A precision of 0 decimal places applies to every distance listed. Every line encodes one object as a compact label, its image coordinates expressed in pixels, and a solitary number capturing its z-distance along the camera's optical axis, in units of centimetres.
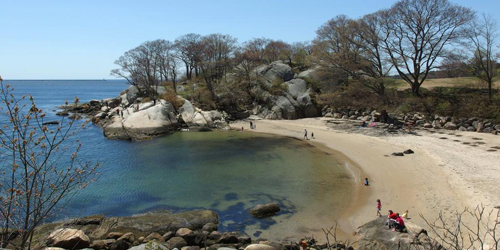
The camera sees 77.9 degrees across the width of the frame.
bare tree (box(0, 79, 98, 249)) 629
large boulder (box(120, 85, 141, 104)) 5434
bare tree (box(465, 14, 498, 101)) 3516
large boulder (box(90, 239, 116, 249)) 1312
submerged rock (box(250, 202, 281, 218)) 1772
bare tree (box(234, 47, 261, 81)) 5459
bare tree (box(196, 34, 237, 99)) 5369
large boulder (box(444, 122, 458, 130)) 3419
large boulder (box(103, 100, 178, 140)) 3972
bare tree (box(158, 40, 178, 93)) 5396
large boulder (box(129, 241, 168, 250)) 984
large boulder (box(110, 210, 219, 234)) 1558
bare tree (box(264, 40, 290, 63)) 6781
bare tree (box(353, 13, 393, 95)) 3912
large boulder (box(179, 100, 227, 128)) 4462
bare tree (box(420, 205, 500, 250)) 1342
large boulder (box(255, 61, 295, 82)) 5425
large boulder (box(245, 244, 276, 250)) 1264
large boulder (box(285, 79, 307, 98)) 5034
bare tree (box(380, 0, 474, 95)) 3525
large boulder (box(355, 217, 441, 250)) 1309
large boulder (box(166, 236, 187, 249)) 1362
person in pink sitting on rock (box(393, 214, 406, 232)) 1373
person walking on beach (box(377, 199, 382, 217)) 1694
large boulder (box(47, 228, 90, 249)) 1235
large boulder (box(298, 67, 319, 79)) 5327
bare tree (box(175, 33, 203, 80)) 5453
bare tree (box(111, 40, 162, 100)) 5147
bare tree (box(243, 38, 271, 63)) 6584
